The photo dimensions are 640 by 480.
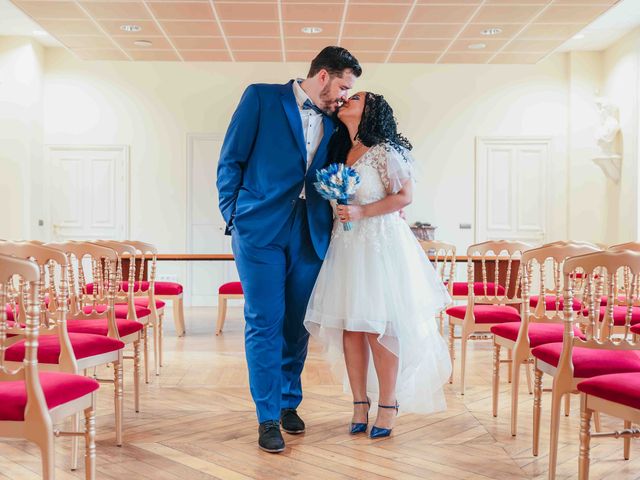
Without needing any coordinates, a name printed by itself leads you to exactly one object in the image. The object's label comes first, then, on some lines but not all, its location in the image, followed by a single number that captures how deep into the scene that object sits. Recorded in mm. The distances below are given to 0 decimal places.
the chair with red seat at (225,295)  6996
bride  3246
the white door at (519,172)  10164
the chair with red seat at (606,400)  2209
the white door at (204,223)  10086
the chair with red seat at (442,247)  5039
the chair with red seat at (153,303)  4793
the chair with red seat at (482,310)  4285
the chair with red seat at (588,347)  2434
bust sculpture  9445
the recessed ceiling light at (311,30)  8219
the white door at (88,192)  10102
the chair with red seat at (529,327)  3203
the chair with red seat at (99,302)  3283
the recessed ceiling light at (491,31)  8211
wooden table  6112
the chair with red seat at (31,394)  1910
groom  3162
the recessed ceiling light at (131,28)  8172
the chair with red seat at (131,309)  3716
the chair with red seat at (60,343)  2715
